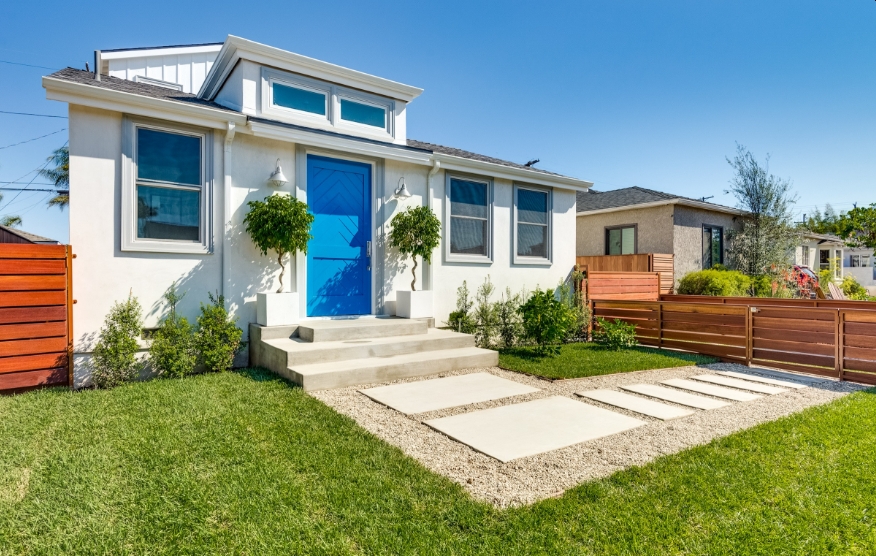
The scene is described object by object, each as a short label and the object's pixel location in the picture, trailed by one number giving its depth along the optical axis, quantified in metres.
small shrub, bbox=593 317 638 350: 7.64
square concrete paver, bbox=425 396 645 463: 3.20
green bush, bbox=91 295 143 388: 4.66
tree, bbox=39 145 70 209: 21.09
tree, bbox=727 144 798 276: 14.47
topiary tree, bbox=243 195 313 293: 5.49
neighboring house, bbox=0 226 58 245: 9.02
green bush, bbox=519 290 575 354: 6.66
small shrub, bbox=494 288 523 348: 7.80
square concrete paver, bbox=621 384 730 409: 4.40
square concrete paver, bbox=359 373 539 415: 4.22
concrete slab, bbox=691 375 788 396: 5.00
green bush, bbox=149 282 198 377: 4.94
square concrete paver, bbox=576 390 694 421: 4.05
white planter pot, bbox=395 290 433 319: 6.71
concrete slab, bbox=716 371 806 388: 5.34
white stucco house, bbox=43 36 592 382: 4.97
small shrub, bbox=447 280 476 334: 7.37
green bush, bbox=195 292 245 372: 5.22
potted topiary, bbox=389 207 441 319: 6.73
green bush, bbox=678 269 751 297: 12.05
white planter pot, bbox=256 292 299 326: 5.64
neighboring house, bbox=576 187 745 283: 13.62
